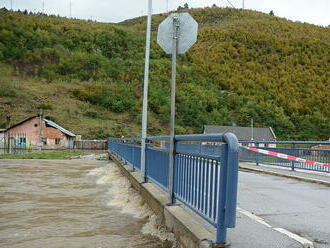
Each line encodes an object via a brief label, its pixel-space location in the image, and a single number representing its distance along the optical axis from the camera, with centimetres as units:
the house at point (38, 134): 5497
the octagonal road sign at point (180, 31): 642
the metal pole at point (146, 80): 1029
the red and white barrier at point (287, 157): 1399
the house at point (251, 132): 7058
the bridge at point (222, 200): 418
